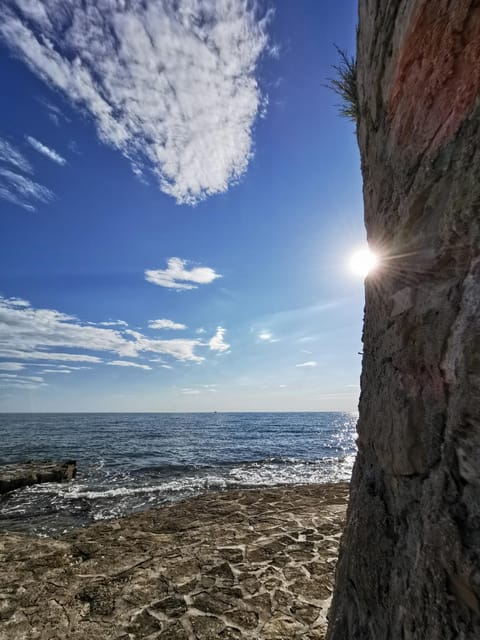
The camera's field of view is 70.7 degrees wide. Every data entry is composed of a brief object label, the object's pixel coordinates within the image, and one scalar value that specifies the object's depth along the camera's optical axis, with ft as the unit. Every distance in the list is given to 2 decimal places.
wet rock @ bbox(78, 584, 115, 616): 15.90
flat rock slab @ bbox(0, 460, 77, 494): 49.75
